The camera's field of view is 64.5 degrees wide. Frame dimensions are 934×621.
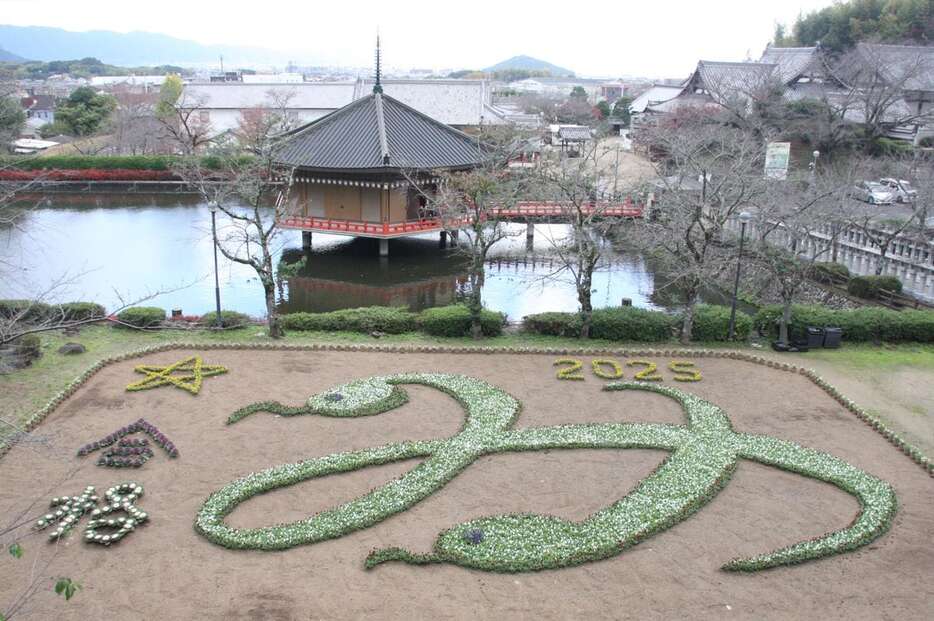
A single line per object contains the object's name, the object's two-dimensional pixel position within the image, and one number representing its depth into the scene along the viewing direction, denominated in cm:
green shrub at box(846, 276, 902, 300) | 3012
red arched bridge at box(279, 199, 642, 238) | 3681
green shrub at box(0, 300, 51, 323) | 2295
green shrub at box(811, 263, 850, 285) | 3247
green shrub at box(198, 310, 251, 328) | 2488
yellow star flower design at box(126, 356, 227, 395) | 1983
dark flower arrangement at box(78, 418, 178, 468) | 1575
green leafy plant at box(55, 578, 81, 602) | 614
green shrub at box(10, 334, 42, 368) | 2048
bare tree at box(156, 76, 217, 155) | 5722
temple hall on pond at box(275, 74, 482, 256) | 3625
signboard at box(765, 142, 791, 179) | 3259
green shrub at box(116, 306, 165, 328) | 2416
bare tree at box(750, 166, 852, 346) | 2558
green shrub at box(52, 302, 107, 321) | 2353
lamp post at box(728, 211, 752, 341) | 2372
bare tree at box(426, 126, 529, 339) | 2481
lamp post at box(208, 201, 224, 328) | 2420
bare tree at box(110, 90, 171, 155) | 6231
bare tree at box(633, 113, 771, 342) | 2377
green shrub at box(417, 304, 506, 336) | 2453
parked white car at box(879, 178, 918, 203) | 3642
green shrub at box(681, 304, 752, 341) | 2450
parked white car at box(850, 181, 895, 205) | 4058
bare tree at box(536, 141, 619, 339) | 2447
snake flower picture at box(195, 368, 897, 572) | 1305
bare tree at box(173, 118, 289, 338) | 2394
